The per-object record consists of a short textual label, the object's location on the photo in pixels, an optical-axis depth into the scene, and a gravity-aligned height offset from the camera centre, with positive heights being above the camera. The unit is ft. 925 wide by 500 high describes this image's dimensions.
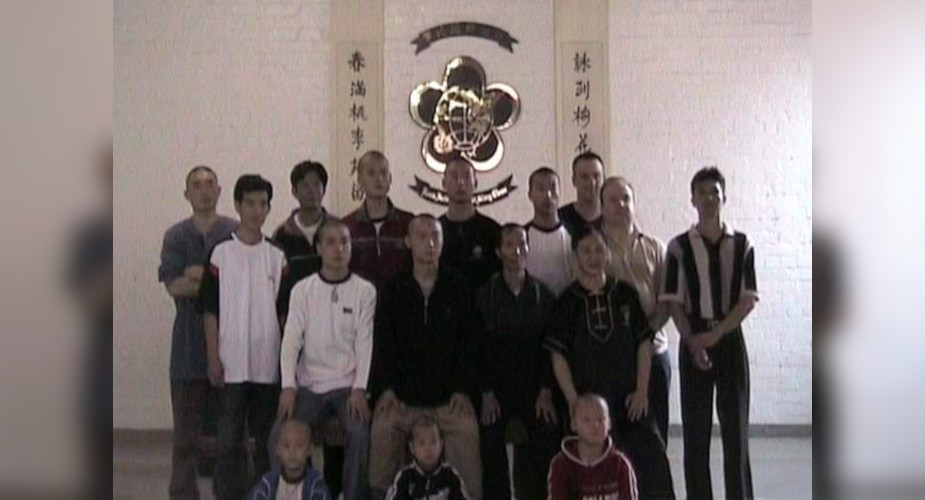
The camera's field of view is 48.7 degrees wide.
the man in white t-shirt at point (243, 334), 12.12 -0.94
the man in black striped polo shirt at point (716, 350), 12.21 -1.16
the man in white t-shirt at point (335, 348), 11.53 -1.06
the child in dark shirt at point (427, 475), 10.83 -2.35
